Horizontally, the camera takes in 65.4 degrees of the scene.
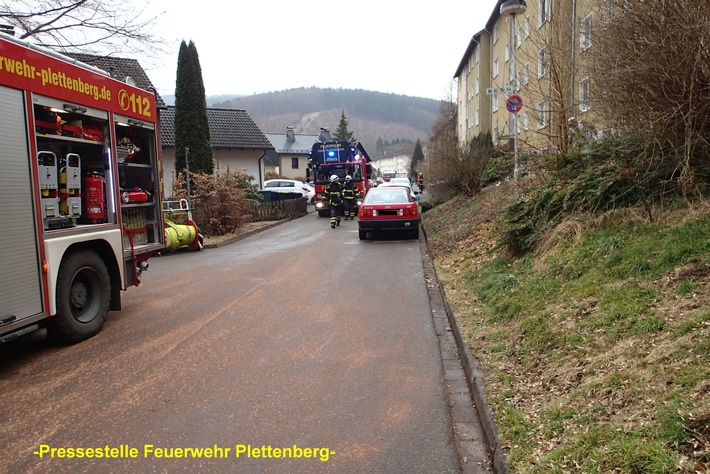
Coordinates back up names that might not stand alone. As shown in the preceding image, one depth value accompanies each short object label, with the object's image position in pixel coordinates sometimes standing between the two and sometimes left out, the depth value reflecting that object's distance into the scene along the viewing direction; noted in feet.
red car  50.26
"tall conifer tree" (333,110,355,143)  276.00
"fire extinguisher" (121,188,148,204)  24.44
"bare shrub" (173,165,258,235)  55.67
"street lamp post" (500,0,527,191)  37.76
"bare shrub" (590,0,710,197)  17.81
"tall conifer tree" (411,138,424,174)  347.24
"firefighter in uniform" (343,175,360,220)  68.59
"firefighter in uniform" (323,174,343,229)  66.28
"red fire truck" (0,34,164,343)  17.07
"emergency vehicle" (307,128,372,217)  86.07
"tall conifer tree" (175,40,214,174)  73.87
